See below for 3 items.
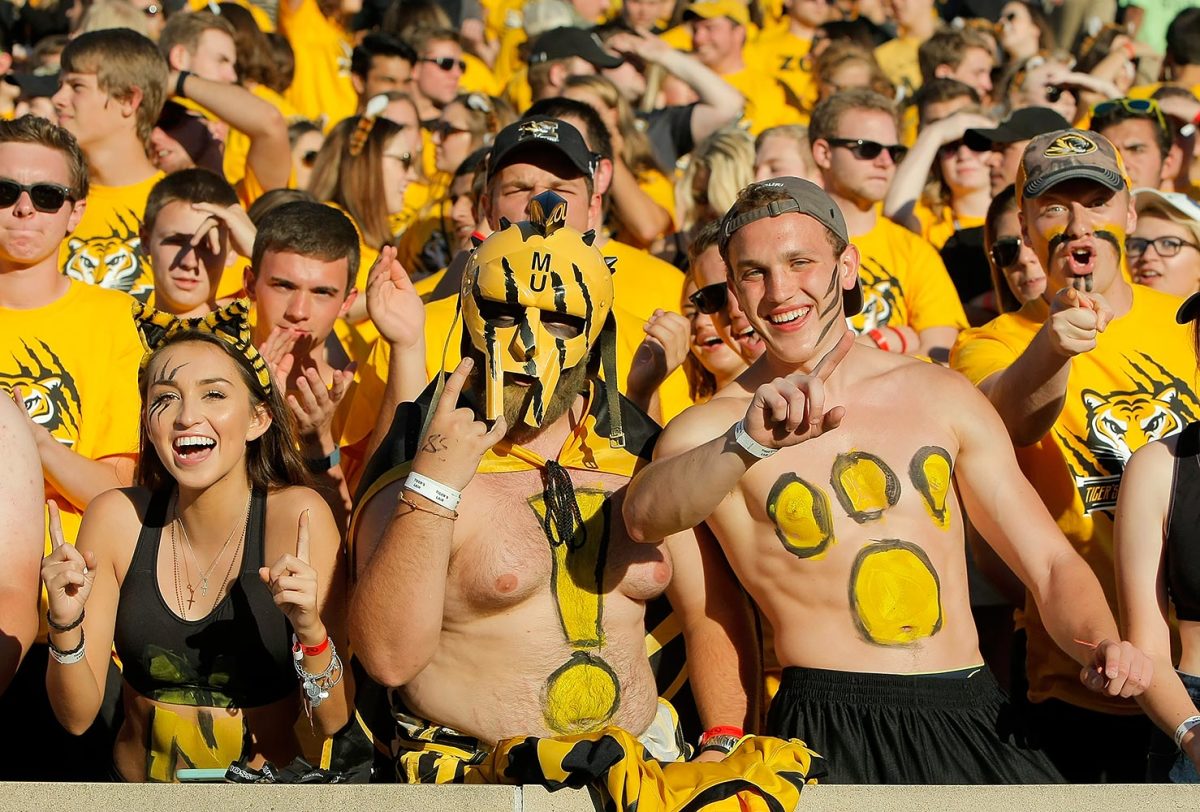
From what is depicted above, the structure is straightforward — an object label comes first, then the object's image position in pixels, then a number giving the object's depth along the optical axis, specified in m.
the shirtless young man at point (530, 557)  8.02
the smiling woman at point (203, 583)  8.47
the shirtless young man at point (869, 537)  8.23
